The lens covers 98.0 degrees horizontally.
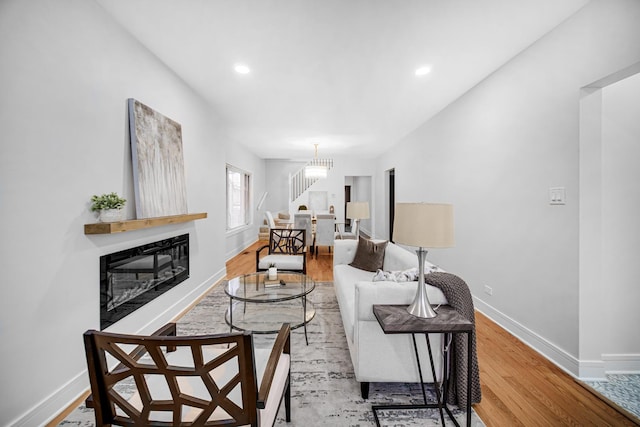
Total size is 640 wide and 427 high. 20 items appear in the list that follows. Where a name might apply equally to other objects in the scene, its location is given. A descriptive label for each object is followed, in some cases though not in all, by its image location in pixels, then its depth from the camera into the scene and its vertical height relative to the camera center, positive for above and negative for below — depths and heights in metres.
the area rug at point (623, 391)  1.72 -1.24
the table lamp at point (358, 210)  4.50 -0.02
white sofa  1.76 -0.87
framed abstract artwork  2.35 +0.45
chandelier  7.42 +1.00
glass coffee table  2.50 -0.81
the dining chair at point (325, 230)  6.13 -0.47
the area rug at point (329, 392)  1.63 -1.22
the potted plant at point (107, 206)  1.96 +0.03
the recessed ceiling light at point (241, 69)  2.84 +1.47
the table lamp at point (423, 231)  1.55 -0.13
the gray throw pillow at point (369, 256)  3.23 -0.56
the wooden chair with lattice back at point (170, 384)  0.91 -0.59
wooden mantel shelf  1.90 -0.11
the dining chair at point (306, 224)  6.37 -0.34
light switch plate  2.17 +0.09
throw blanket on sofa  1.68 -0.86
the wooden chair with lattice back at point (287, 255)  3.68 -0.67
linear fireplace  2.09 -0.58
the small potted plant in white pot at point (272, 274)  2.97 -0.69
